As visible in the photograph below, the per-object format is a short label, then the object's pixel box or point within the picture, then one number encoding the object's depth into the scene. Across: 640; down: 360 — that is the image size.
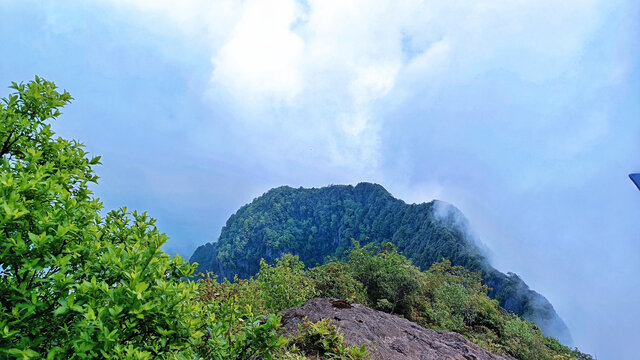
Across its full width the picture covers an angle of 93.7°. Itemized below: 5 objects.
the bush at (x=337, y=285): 10.87
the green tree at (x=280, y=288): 8.29
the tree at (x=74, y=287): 1.77
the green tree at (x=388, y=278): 13.23
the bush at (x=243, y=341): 2.38
